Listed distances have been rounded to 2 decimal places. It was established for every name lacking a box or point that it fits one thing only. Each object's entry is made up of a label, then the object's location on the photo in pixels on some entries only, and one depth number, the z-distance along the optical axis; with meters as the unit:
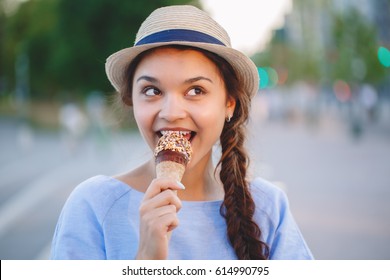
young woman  1.93
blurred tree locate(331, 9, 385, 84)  26.88
